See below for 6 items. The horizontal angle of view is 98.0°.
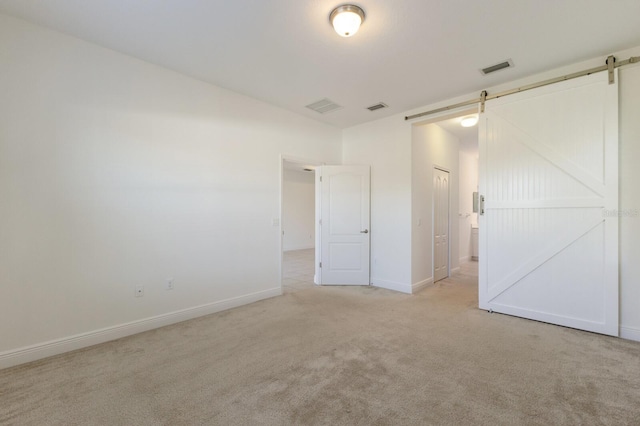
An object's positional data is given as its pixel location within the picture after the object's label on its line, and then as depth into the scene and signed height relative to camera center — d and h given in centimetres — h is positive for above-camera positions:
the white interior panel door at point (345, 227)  493 -25
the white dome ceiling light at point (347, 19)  220 +158
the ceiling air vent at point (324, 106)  411 +164
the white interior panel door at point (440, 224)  512 -22
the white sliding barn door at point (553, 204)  285 +10
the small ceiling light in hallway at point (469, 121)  454 +156
